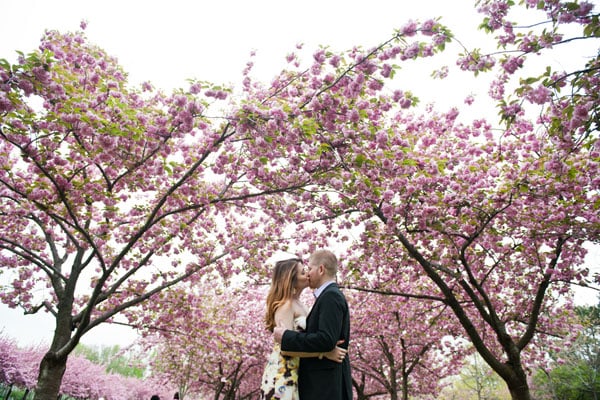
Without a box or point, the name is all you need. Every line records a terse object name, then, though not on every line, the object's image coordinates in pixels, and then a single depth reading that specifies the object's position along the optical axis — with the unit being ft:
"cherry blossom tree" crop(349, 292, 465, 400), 38.63
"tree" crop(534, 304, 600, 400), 71.77
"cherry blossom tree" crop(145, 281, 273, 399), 33.02
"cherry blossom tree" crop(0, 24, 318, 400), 15.57
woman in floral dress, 8.98
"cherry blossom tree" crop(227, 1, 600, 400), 13.05
